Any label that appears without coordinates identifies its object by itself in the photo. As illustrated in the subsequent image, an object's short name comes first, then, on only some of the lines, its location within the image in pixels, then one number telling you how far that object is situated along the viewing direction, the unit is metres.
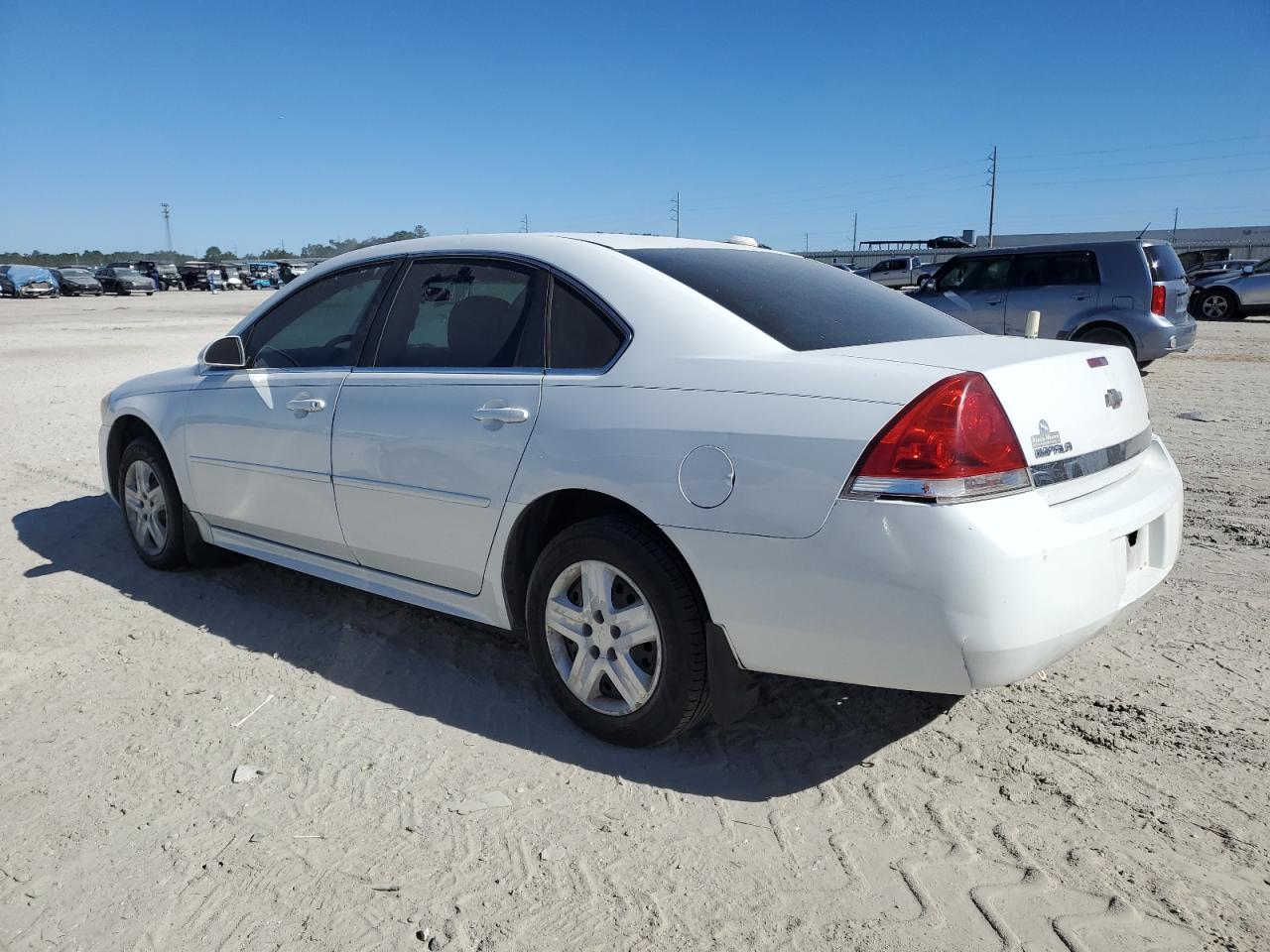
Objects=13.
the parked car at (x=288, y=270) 54.11
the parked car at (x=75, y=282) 48.66
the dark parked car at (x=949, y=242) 59.79
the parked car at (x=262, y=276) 59.78
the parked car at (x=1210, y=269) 25.44
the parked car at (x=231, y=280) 58.25
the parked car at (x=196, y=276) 58.62
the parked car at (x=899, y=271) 37.95
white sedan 2.61
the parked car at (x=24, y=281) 45.16
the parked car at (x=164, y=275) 57.81
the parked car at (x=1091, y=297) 11.63
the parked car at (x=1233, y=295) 21.66
